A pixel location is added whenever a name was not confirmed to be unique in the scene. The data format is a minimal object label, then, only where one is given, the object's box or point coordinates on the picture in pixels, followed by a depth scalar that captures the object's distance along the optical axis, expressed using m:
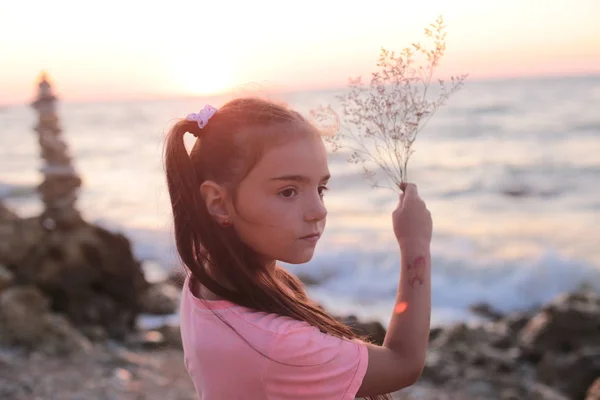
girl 1.56
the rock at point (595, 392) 4.46
